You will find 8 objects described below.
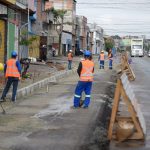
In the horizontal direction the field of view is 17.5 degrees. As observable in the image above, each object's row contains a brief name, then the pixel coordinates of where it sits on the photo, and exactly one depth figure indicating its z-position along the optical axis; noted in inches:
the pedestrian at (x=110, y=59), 1595.2
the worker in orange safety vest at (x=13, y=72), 586.2
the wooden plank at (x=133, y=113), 386.9
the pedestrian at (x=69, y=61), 1407.7
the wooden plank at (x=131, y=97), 398.2
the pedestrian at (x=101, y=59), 1542.8
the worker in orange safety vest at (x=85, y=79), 542.3
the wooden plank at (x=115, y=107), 388.2
